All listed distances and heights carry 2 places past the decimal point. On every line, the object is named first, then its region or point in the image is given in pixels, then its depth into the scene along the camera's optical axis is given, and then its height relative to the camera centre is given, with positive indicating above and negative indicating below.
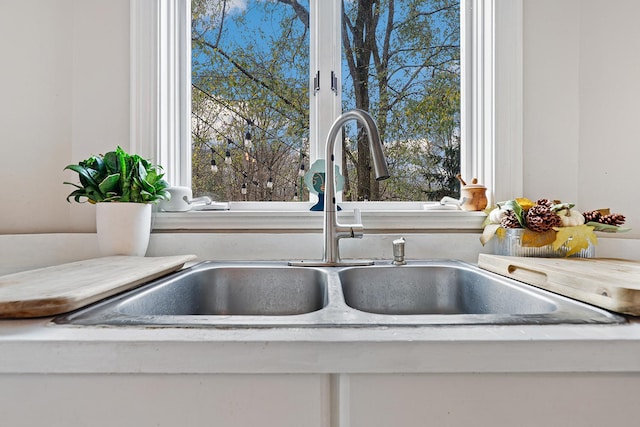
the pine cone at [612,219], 1.03 -0.03
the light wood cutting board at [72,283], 0.51 -0.13
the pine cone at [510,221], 1.07 -0.04
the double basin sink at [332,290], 0.80 -0.22
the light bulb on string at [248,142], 1.48 +0.27
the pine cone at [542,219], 1.01 -0.03
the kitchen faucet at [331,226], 1.09 -0.06
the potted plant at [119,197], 1.08 +0.03
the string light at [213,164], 1.48 +0.18
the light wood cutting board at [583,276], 0.53 -0.13
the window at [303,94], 1.48 +0.46
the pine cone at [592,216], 1.04 -0.02
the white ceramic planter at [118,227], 1.08 -0.06
